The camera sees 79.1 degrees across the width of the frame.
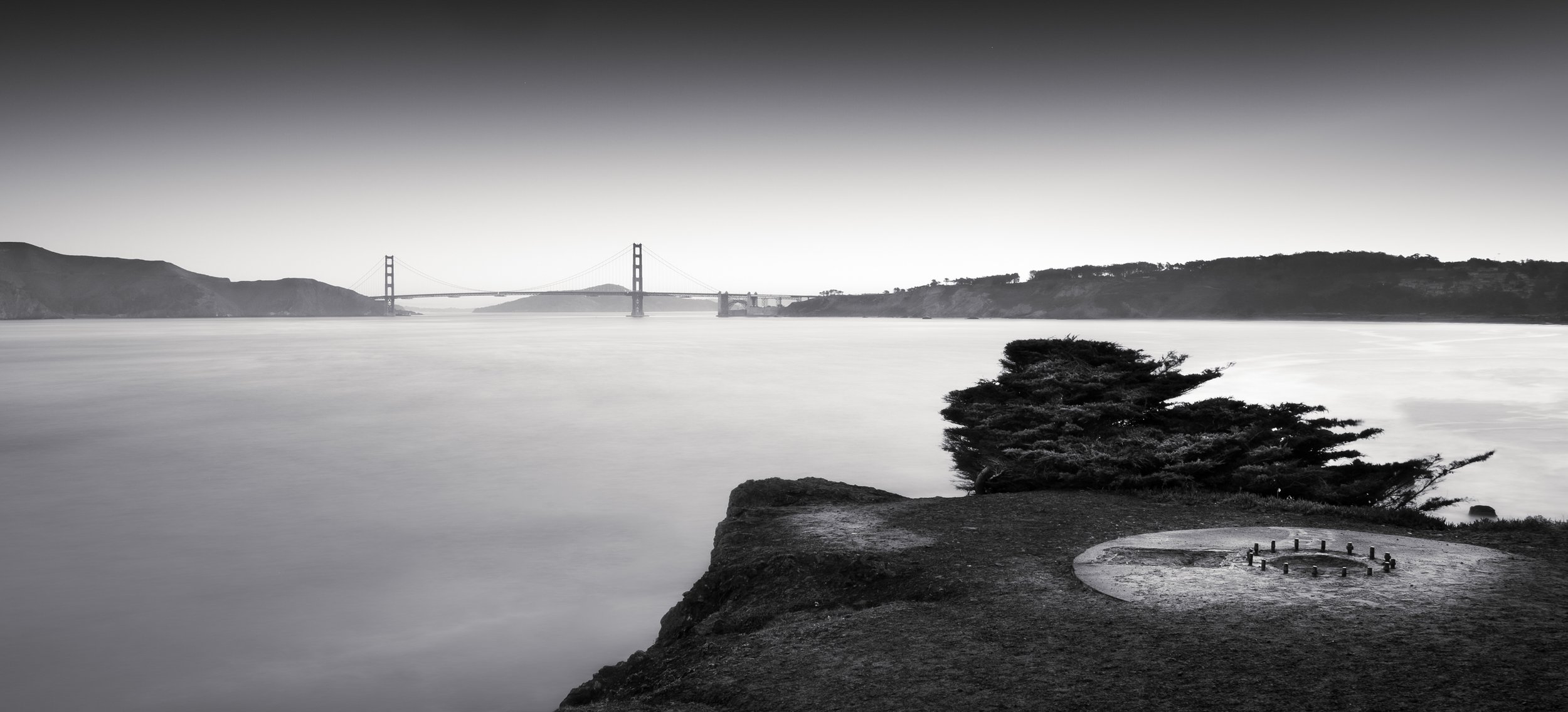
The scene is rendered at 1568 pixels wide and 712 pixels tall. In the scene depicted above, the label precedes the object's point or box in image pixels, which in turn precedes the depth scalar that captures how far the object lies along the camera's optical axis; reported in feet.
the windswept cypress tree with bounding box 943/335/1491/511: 34.24
